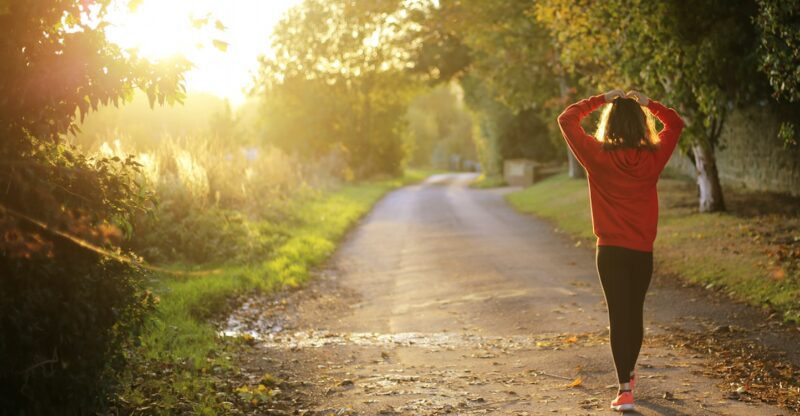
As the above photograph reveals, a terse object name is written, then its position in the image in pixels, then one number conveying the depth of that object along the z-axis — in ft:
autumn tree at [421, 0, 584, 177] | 80.23
